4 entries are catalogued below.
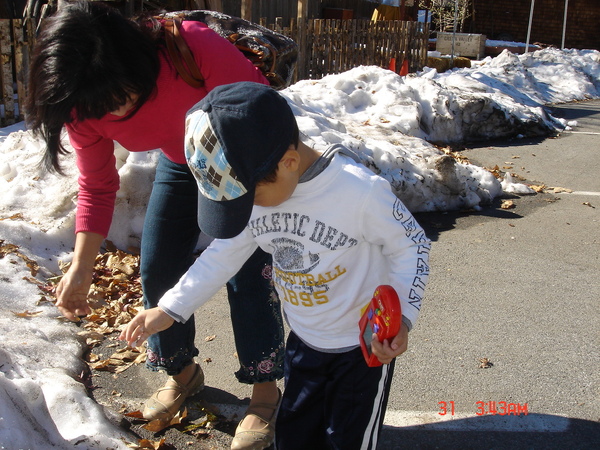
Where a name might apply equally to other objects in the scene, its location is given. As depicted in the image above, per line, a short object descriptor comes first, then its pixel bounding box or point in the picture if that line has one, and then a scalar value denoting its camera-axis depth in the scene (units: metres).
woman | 2.13
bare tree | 23.45
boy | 1.79
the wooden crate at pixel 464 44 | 18.50
